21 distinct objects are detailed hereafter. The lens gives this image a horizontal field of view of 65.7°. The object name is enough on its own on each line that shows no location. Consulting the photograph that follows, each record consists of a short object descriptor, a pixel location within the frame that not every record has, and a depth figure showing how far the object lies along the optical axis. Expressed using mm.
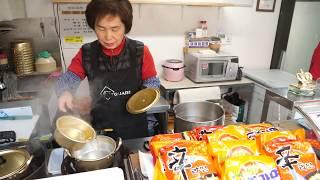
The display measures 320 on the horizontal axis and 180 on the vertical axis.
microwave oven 2439
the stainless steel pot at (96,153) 713
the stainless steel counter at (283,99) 976
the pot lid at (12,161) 722
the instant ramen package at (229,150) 684
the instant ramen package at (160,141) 750
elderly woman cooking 1348
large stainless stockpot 1323
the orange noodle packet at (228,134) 753
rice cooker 2477
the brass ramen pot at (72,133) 713
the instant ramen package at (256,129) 809
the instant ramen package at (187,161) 667
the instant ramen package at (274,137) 745
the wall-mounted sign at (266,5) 2838
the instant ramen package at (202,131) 818
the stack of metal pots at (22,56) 1975
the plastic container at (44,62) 2074
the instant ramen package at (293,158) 669
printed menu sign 2270
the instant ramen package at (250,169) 634
